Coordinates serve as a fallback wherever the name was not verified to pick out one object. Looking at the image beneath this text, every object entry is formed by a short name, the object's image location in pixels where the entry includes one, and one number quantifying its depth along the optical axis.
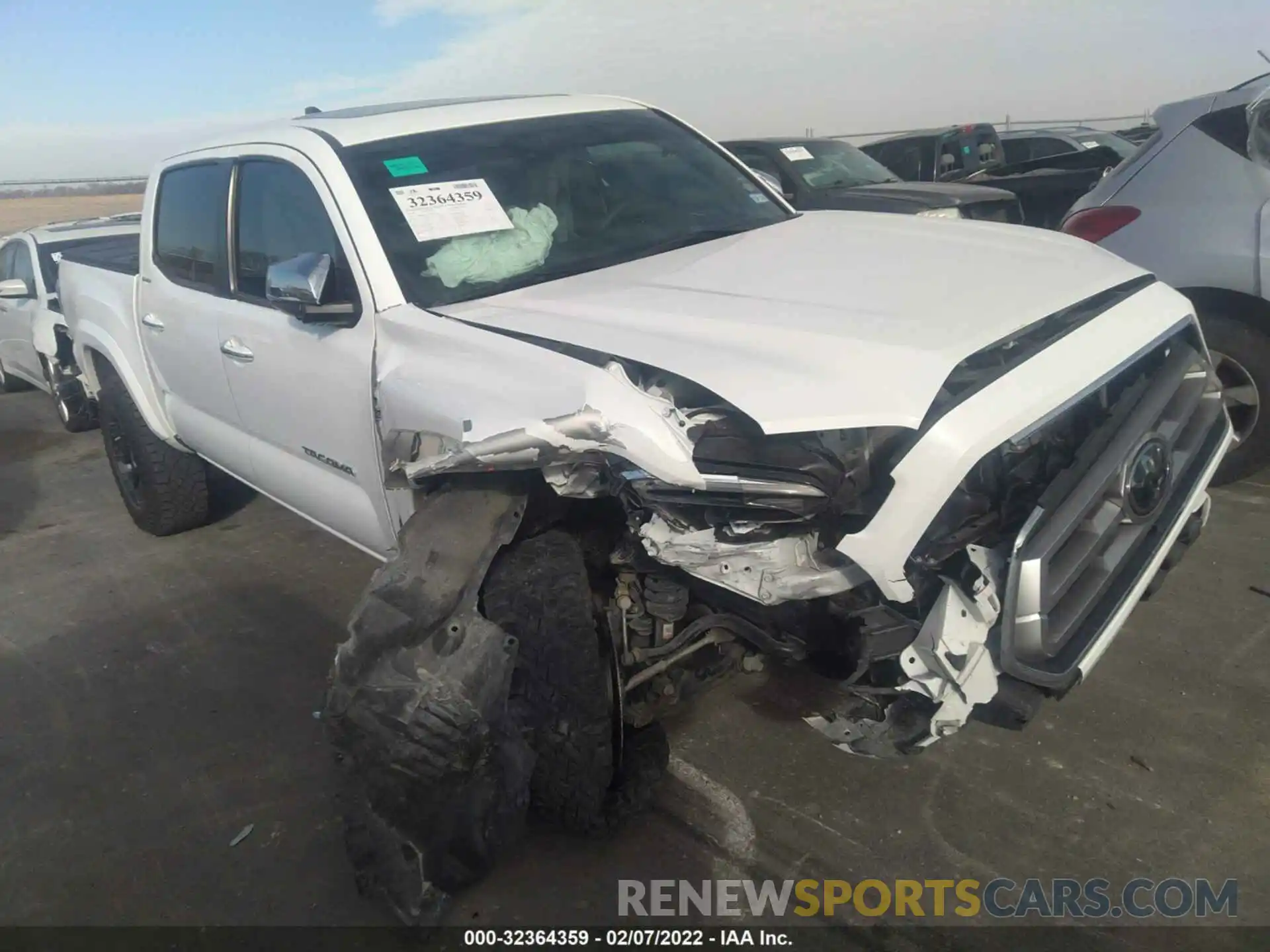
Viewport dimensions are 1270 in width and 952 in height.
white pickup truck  2.12
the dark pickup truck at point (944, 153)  11.48
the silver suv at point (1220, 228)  4.00
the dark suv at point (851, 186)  7.43
